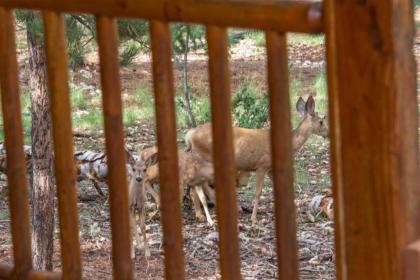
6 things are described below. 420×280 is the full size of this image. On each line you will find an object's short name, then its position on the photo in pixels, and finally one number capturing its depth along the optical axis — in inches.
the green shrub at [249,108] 559.9
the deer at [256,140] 527.3
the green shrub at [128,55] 412.2
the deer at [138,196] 466.5
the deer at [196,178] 514.6
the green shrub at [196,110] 584.8
